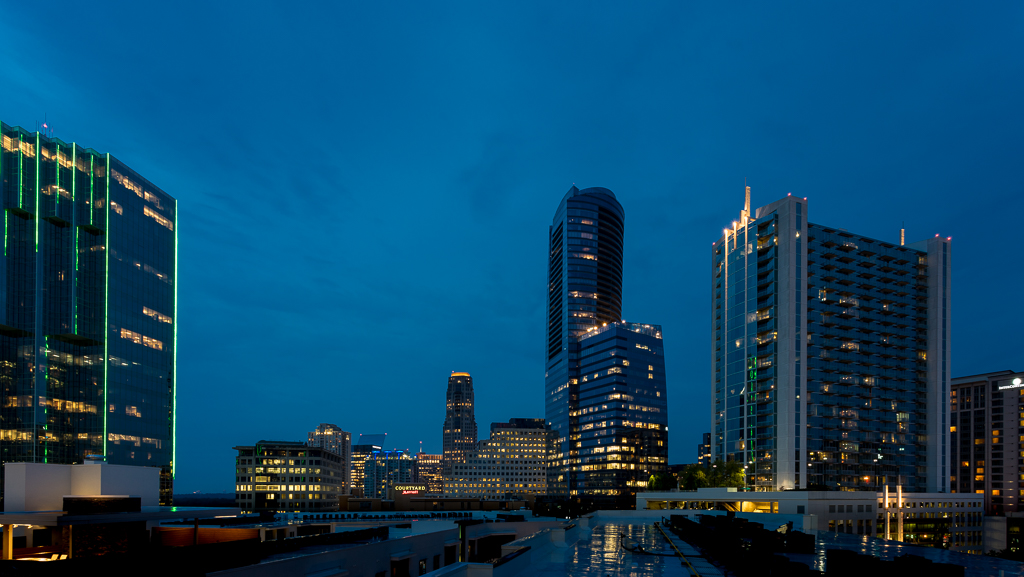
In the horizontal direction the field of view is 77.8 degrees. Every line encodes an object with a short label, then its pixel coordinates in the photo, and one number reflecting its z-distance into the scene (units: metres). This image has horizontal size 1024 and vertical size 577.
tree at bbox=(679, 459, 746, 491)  139.38
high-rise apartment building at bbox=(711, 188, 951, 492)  140.38
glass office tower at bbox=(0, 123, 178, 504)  124.31
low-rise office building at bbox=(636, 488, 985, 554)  109.94
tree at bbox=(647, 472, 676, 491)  192.35
